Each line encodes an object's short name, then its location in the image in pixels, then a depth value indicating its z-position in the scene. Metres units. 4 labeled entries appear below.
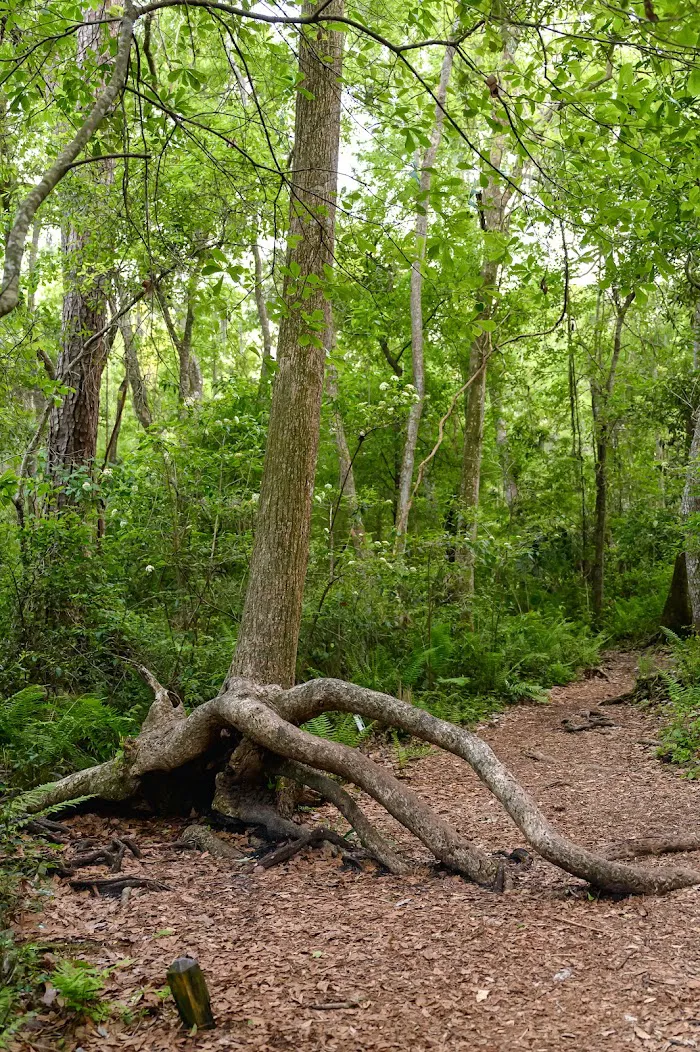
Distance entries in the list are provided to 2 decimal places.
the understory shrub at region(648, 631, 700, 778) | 7.11
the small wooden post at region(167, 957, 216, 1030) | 3.28
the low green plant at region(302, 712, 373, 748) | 7.56
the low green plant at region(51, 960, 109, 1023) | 3.35
